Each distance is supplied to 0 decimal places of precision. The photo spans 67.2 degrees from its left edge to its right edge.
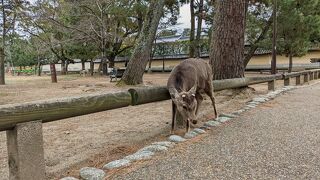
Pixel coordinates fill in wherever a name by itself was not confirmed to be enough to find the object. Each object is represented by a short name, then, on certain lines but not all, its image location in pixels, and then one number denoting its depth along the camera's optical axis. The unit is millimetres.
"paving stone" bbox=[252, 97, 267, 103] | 5575
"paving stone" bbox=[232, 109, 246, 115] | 4447
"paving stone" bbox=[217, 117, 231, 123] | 4003
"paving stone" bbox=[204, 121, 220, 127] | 3721
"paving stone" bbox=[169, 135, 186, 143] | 3057
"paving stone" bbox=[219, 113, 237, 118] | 4239
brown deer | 2977
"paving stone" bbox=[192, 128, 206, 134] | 3382
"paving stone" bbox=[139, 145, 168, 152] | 2738
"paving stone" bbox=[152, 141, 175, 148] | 2884
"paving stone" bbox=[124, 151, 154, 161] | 2534
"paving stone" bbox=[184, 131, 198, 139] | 3167
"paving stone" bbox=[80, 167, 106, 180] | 2169
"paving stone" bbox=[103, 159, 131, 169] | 2368
